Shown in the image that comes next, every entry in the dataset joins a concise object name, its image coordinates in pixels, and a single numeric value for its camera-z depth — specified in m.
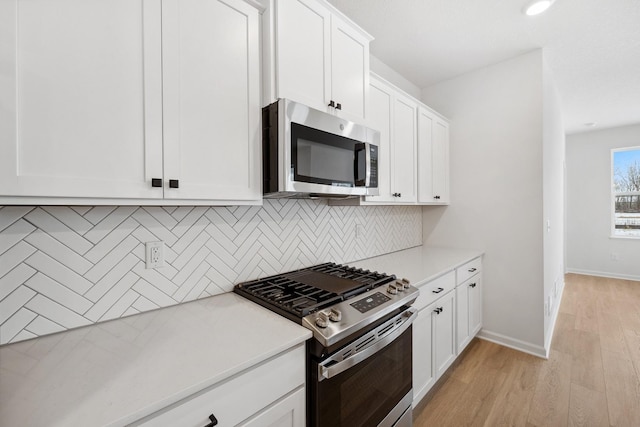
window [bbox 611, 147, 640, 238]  4.79
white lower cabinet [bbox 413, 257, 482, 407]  1.74
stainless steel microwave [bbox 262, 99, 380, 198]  1.26
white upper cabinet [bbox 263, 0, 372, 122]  1.30
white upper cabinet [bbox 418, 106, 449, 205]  2.53
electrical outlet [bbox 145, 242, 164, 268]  1.22
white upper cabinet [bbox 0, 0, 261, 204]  0.76
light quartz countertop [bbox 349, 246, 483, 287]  1.86
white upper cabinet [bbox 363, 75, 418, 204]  2.03
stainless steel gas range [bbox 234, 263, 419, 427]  1.04
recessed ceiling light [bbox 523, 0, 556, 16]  1.84
